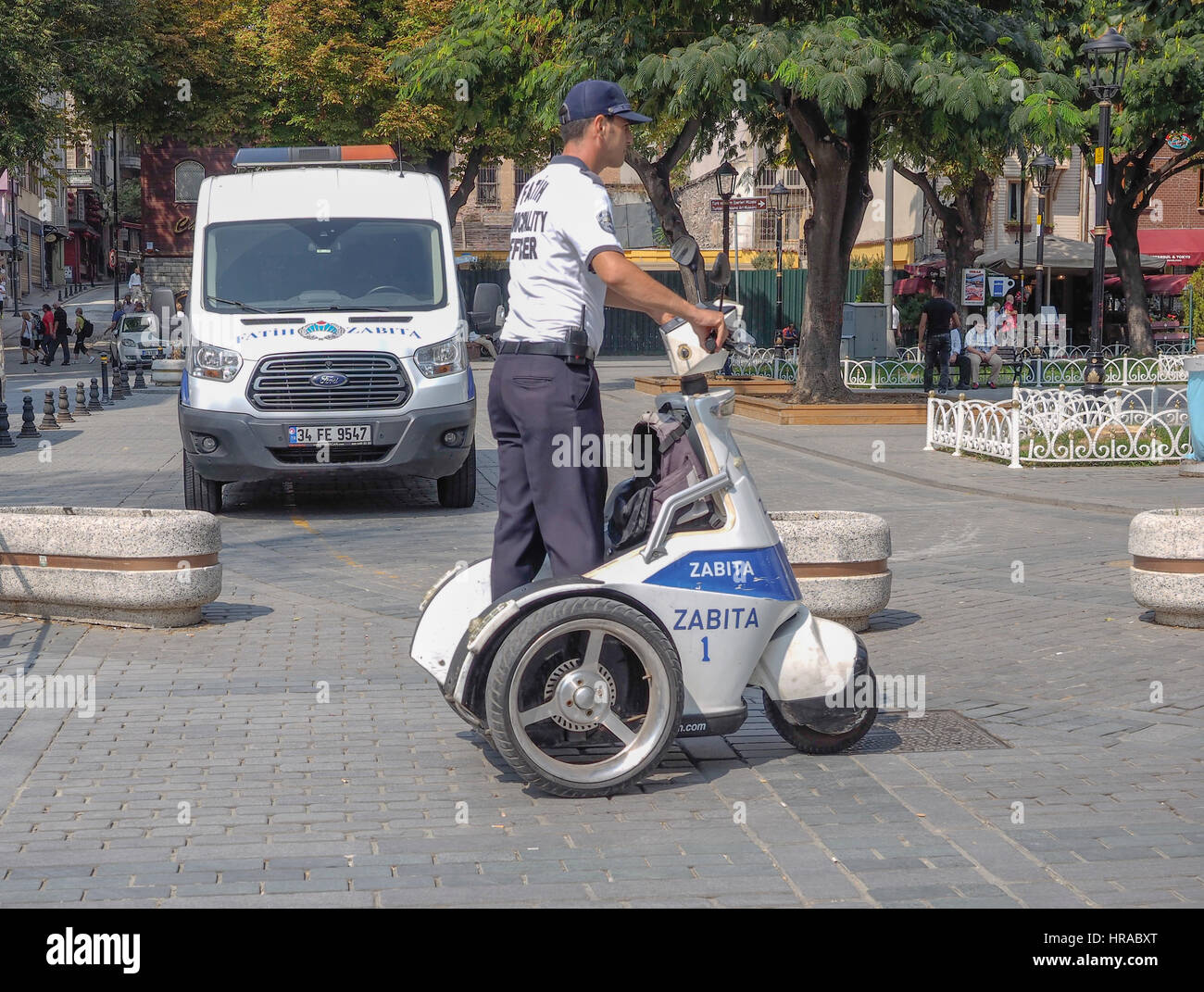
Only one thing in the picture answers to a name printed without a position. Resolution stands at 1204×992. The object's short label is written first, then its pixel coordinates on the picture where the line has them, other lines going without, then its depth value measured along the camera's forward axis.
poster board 38.41
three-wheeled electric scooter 4.87
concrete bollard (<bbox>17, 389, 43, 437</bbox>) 18.52
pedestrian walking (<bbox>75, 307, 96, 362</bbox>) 44.93
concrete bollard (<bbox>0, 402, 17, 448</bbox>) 17.36
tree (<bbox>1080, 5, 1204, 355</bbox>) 32.25
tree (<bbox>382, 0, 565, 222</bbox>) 22.91
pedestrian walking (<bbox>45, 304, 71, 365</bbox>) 42.53
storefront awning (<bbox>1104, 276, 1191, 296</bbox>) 46.75
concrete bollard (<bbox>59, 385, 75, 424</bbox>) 21.08
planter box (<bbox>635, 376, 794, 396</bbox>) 26.58
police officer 5.06
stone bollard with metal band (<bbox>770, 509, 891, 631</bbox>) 7.38
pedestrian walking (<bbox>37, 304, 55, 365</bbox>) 41.88
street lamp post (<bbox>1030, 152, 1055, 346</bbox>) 36.06
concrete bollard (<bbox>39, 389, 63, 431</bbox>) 19.89
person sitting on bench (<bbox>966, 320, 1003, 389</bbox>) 28.12
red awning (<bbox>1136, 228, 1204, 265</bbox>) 51.94
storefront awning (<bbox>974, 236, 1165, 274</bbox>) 42.59
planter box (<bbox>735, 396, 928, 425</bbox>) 21.52
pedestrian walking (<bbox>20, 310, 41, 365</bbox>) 43.22
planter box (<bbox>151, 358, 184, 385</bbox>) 30.58
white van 11.38
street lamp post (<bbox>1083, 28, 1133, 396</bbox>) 18.48
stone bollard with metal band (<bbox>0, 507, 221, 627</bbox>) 7.51
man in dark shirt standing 25.53
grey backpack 5.08
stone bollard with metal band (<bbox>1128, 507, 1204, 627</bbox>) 7.54
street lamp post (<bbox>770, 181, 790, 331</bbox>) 40.56
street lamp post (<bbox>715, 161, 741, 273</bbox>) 29.14
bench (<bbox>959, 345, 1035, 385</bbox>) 29.50
